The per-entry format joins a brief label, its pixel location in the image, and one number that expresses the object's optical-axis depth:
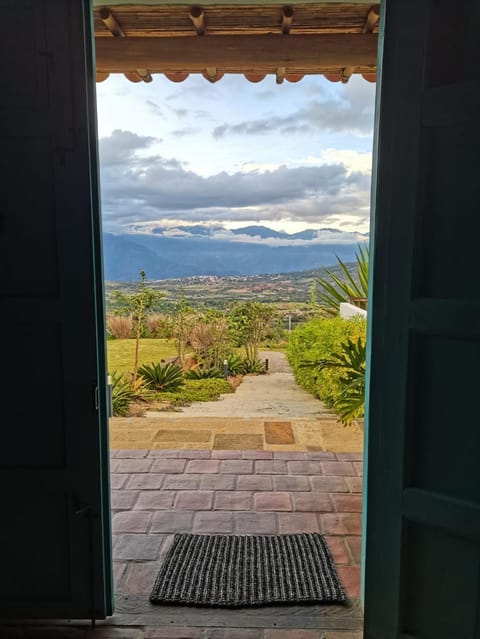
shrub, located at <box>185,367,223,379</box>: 6.42
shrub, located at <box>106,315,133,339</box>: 6.30
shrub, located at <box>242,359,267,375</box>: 6.71
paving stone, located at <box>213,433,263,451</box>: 3.78
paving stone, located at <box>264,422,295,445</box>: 3.94
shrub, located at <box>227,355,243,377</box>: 6.60
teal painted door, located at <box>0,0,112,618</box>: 1.55
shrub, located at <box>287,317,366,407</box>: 5.02
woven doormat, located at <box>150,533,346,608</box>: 1.99
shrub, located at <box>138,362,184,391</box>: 6.04
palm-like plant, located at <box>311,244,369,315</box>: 5.13
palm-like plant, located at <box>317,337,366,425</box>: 3.23
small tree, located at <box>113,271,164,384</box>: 6.24
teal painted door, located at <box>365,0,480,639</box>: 1.33
